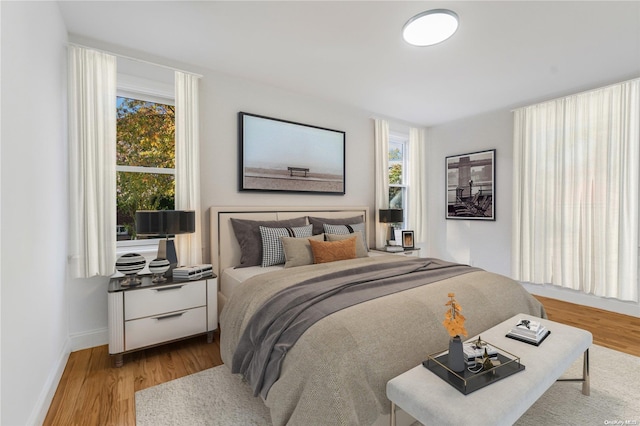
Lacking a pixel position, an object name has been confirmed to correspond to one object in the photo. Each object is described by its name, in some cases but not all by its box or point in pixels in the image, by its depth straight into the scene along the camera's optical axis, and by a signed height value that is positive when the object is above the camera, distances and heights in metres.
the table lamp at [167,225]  2.35 -0.13
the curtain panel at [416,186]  4.91 +0.39
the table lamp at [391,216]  4.19 -0.10
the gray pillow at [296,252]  2.71 -0.40
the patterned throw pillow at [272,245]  2.83 -0.35
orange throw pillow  2.76 -0.40
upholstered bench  1.08 -0.74
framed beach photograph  3.27 +0.65
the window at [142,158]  2.71 +0.49
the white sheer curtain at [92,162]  2.37 +0.39
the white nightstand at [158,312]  2.19 -0.83
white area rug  1.67 -1.20
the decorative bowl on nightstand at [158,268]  2.41 -0.49
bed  1.27 -0.65
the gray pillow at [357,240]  3.05 -0.33
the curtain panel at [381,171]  4.39 +0.58
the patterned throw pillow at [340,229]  3.29 -0.23
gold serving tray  1.21 -0.72
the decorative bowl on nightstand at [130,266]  2.30 -0.45
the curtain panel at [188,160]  2.82 +0.48
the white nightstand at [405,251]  4.05 -0.60
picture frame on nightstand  4.42 -0.46
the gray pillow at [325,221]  3.39 -0.15
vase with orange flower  1.27 -0.59
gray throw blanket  1.53 -0.56
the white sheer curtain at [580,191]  3.20 +0.21
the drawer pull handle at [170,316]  2.35 -0.87
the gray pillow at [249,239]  2.89 -0.30
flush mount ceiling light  2.11 +1.38
